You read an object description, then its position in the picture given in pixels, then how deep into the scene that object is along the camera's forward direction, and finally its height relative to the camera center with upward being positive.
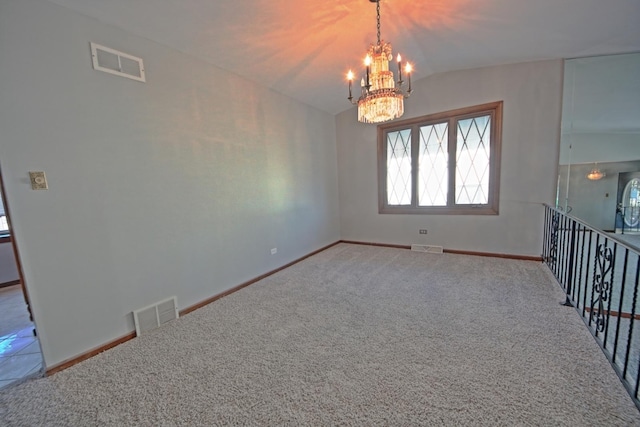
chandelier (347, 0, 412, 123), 2.03 +0.77
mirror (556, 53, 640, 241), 3.13 +0.35
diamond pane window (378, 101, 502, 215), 3.80 +0.24
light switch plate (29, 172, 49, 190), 1.70 +0.13
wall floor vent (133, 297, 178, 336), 2.21 -1.13
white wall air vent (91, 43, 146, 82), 1.94 +1.08
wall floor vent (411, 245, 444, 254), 4.23 -1.23
